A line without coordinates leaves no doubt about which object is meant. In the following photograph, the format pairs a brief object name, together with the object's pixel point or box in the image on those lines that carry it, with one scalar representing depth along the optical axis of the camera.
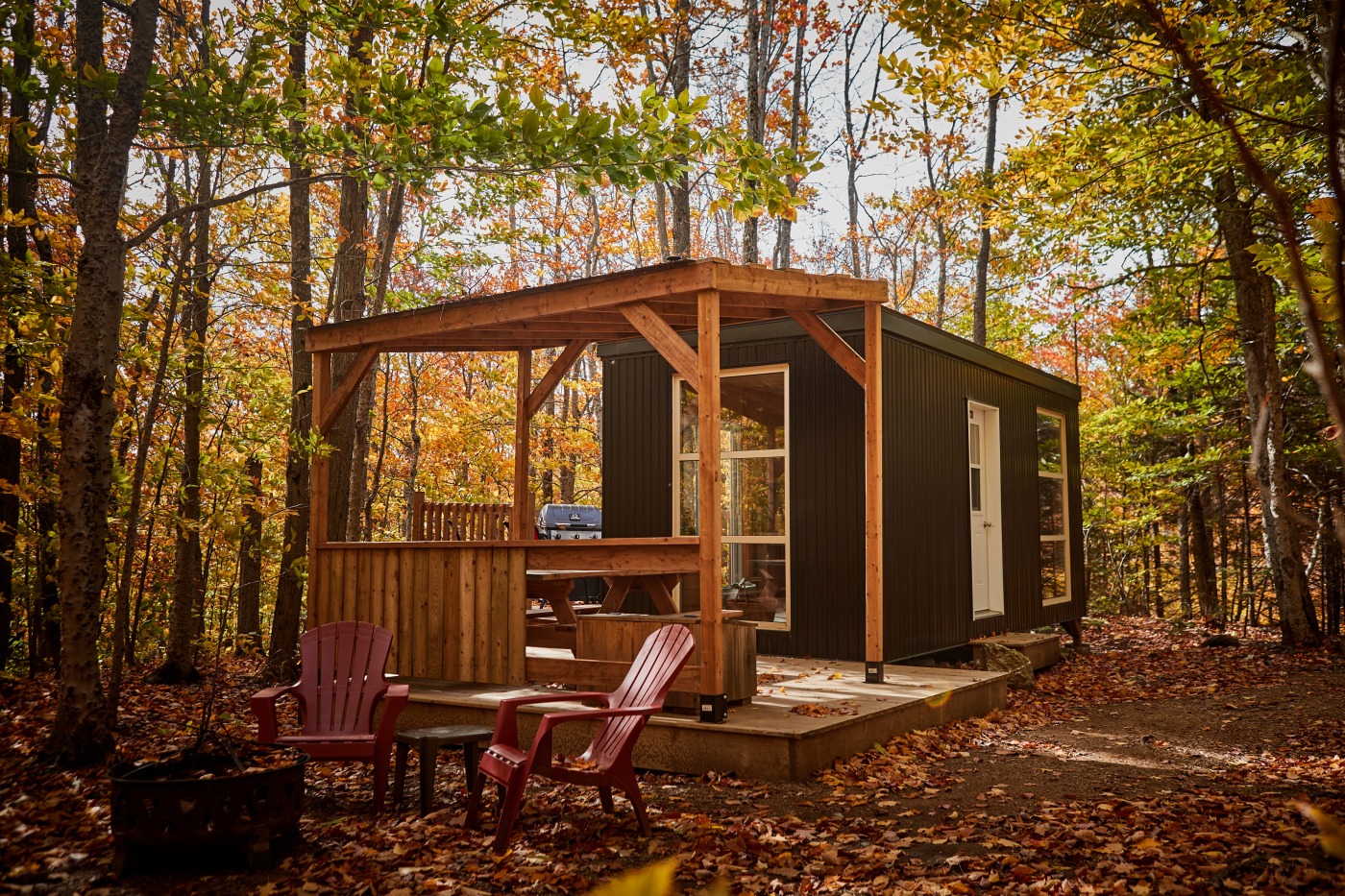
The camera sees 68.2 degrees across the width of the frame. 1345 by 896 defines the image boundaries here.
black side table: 4.79
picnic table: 6.62
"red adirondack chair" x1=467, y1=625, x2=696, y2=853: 4.27
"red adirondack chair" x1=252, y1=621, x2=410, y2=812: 4.92
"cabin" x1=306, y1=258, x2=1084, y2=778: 5.93
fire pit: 3.85
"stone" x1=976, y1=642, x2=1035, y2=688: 9.10
